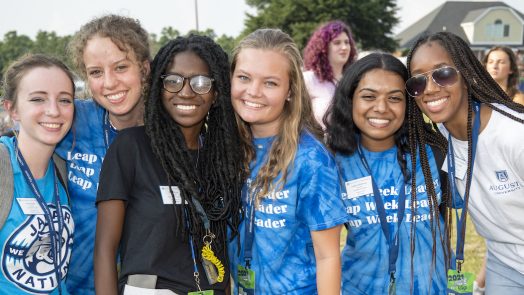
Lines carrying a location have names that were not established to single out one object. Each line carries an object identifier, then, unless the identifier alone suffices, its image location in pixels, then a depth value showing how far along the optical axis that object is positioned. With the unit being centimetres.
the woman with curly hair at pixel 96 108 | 265
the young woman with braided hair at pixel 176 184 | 230
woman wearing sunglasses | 270
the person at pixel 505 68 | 722
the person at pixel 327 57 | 640
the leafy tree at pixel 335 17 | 3881
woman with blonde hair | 240
